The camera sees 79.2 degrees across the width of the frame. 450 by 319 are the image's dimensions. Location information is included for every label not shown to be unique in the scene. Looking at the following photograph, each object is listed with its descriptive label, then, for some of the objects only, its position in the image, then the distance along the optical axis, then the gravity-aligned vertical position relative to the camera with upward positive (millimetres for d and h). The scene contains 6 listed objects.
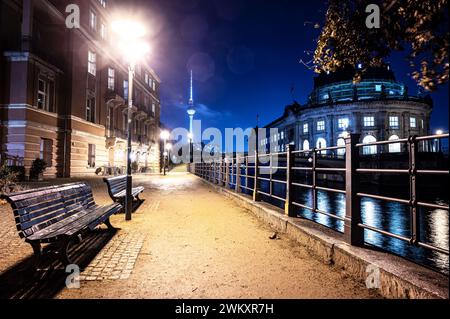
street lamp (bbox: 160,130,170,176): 29281 +3543
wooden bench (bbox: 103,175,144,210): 7130 -669
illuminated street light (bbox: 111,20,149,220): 6581 +3077
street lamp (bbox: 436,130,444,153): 48188 +3886
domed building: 49688 +10432
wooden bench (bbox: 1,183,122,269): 3229 -735
